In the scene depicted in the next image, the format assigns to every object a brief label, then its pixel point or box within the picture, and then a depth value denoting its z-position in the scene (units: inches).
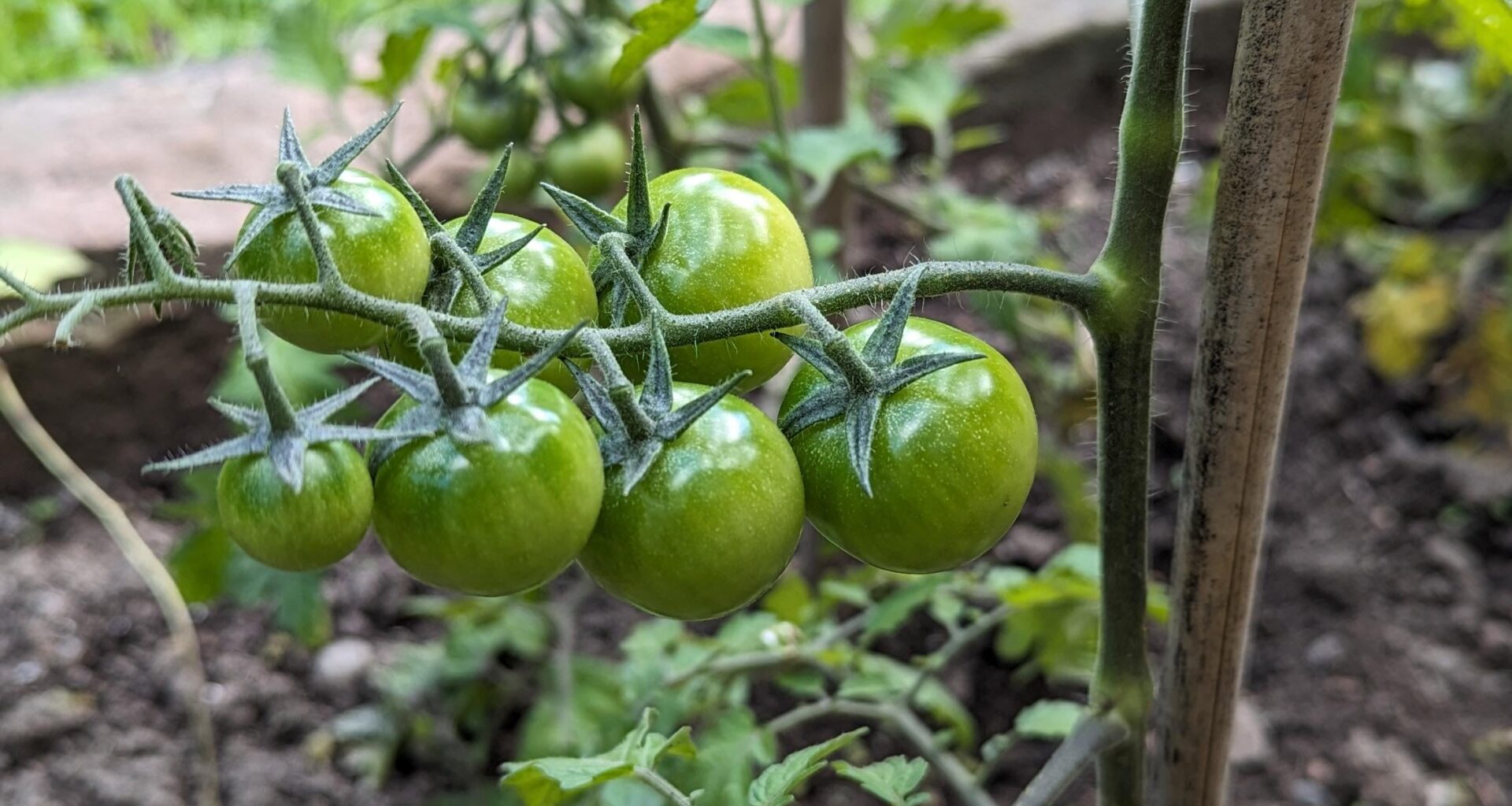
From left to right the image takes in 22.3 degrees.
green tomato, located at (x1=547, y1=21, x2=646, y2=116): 26.7
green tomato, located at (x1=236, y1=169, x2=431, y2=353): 16.4
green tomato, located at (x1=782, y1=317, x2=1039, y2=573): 16.8
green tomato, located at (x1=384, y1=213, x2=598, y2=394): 16.8
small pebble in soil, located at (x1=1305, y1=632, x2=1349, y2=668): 29.7
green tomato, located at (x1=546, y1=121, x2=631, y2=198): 27.1
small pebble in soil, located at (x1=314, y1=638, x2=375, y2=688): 31.8
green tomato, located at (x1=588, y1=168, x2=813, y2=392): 17.1
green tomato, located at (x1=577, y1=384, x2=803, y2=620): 16.6
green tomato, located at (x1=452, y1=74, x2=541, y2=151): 27.2
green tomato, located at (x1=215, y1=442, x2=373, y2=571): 16.1
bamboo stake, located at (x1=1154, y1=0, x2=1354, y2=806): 16.9
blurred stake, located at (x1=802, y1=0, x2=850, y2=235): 30.1
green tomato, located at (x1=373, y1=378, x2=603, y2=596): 16.2
